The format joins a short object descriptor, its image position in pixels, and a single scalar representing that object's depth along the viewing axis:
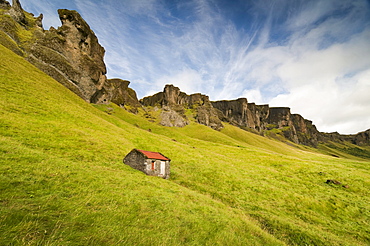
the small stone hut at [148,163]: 26.95
